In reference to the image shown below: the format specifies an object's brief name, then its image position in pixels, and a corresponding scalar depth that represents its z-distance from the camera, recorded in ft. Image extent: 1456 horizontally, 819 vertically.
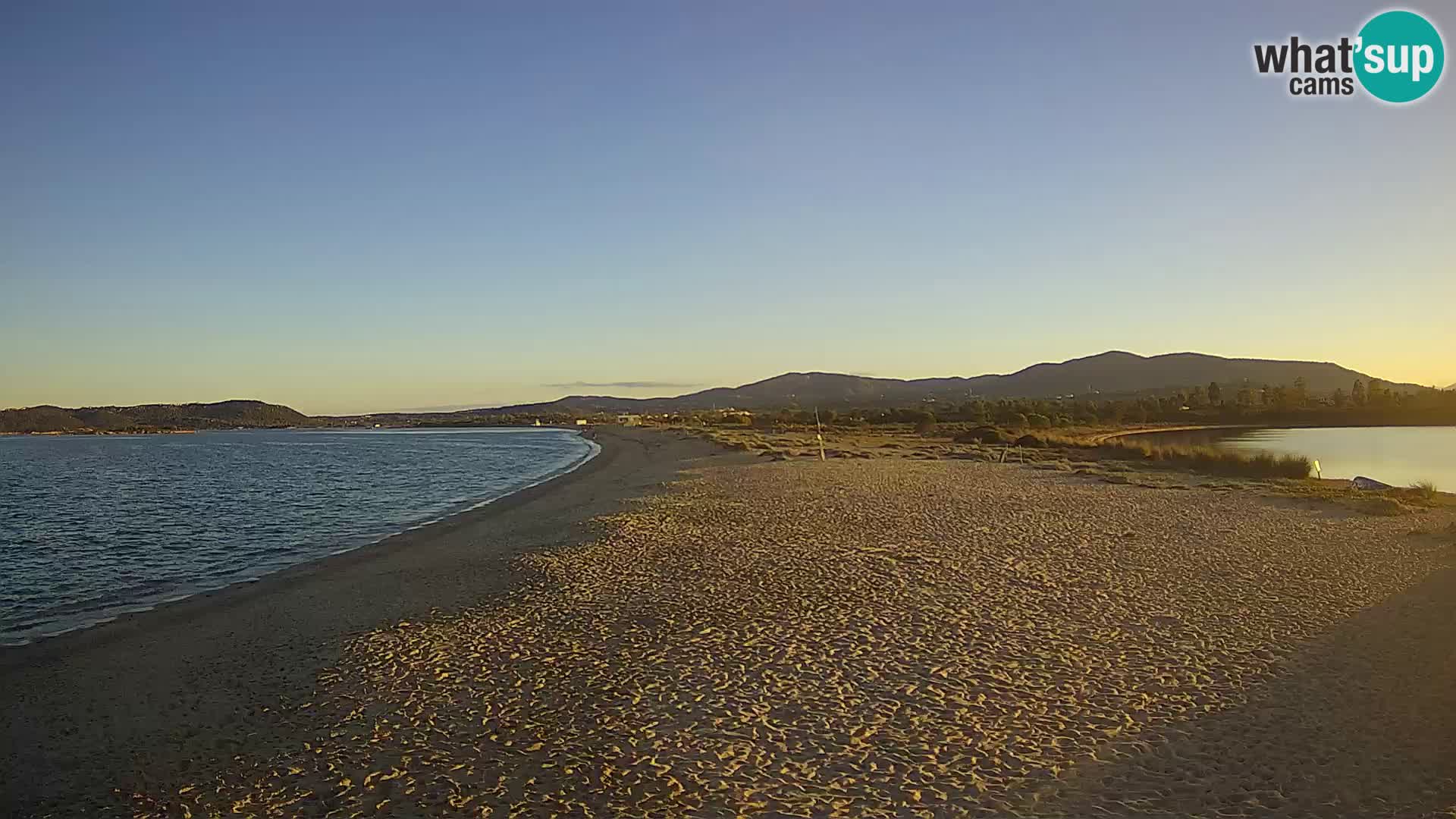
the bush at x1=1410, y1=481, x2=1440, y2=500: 74.18
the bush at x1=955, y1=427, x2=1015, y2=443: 176.35
